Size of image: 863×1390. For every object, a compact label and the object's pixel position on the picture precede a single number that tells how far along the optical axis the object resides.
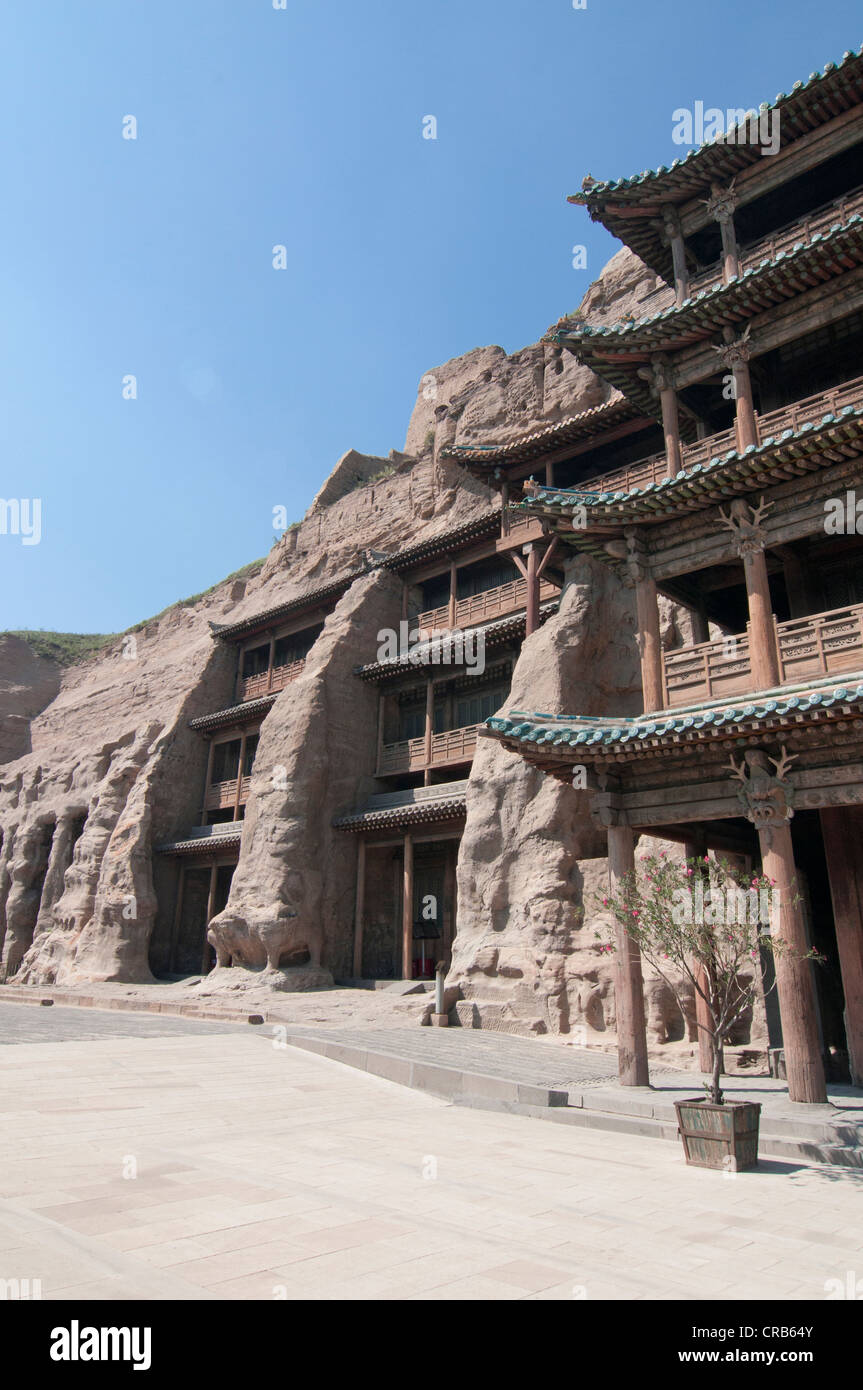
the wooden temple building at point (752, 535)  10.17
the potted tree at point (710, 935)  7.20
